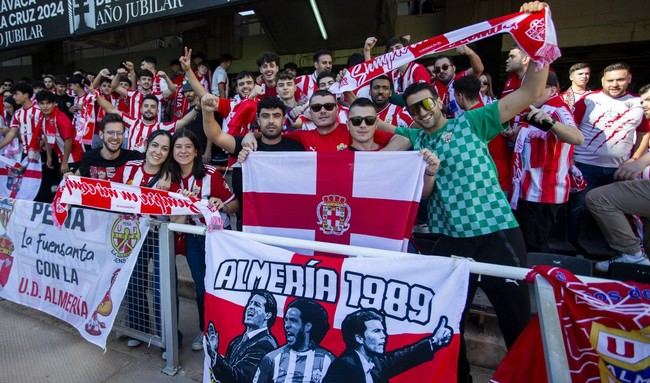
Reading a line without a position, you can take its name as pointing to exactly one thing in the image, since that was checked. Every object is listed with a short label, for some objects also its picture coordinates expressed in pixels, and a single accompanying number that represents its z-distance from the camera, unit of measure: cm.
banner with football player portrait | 184
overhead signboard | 660
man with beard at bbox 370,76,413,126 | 395
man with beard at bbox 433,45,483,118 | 458
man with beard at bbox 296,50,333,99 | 516
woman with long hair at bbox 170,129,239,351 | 302
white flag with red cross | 236
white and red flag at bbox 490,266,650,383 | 149
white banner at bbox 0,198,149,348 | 296
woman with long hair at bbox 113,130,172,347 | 302
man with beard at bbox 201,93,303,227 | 301
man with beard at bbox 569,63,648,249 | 357
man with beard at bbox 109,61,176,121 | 665
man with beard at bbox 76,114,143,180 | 365
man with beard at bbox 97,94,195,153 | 530
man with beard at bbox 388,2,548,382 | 219
